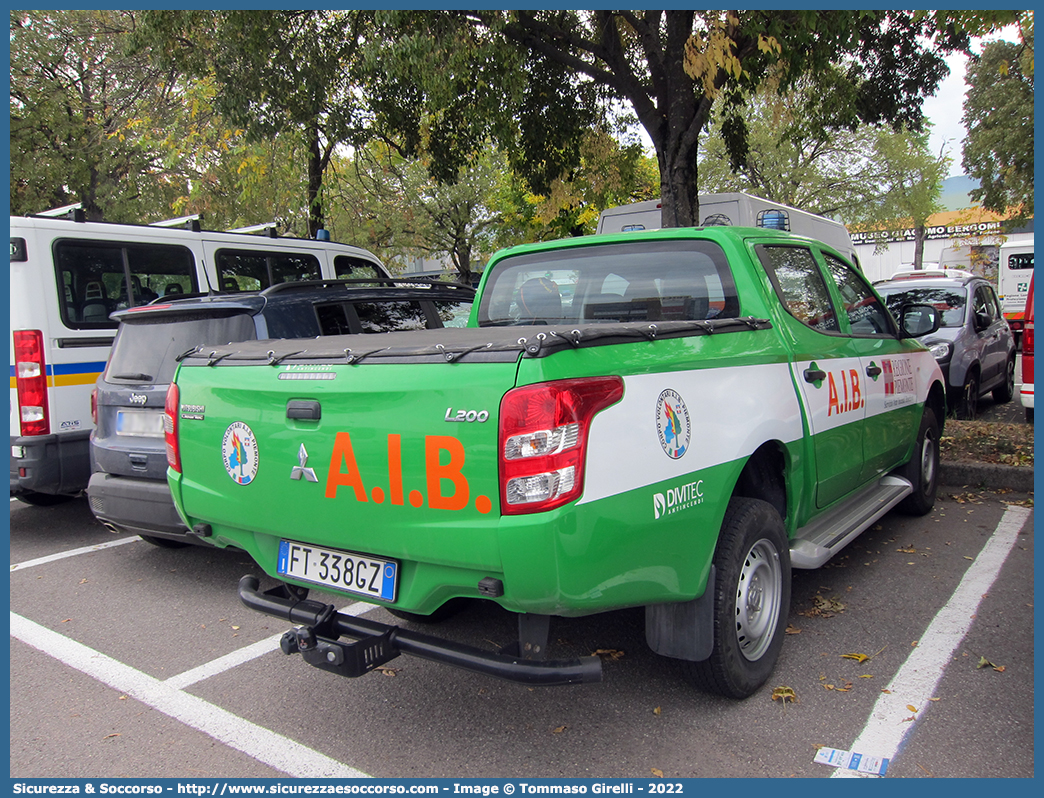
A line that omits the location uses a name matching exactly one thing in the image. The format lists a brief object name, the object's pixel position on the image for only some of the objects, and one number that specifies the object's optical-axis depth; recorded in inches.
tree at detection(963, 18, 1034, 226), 957.2
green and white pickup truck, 100.7
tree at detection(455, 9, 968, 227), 297.7
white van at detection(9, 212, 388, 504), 233.3
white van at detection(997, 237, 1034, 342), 646.5
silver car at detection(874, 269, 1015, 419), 385.7
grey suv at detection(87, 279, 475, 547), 190.7
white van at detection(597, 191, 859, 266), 422.9
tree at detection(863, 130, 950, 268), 1227.2
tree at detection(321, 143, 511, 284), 979.3
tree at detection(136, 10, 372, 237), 380.5
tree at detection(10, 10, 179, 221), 718.5
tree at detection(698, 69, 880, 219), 1205.1
